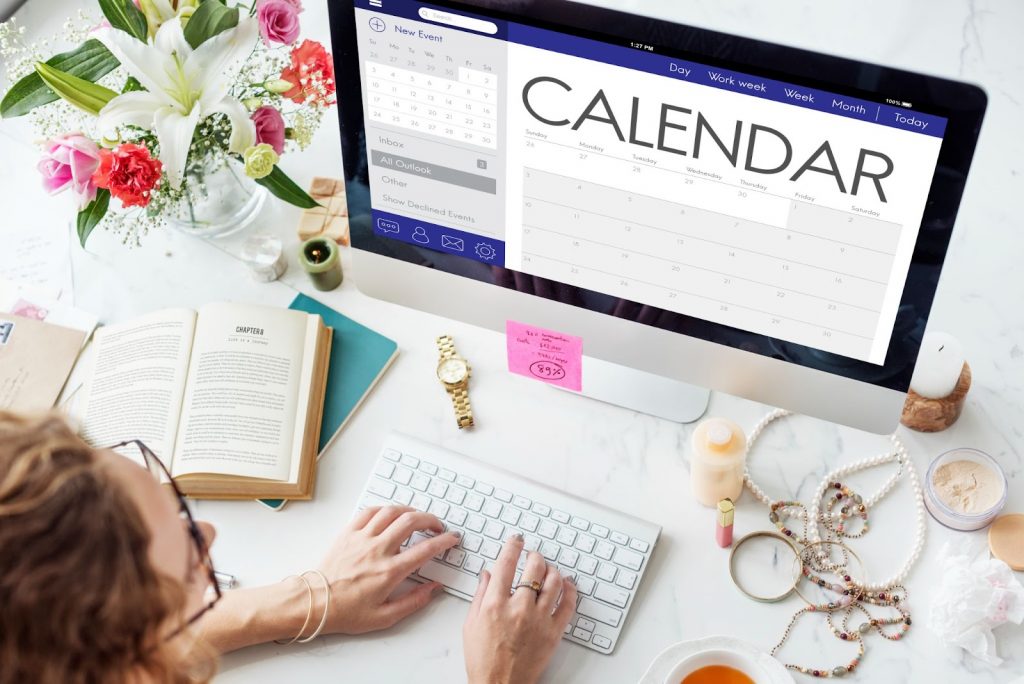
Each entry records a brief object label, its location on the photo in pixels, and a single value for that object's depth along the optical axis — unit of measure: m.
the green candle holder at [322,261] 1.33
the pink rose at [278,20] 1.18
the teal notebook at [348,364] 1.26
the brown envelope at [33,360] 1.29
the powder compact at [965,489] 1.11
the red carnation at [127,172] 1.17
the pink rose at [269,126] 1.24
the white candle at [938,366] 1.14
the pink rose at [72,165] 1.18
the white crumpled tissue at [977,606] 1.03
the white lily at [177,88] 1.16
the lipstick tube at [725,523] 1.09
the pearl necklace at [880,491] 1.12
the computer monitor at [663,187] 0.87
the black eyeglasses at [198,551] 0.82
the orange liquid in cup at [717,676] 1.00
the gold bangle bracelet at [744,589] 1.09
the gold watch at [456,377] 1.25
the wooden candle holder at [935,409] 1.16
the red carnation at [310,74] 1.25
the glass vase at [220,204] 1.39
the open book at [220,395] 1.19
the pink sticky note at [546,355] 1.17
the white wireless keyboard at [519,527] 1.10
